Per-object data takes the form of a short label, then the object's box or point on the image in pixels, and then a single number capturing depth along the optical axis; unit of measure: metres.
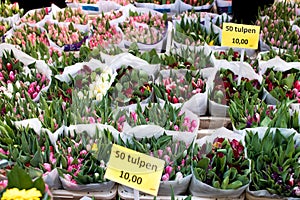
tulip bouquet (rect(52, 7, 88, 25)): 3.50
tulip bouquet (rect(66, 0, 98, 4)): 3.94
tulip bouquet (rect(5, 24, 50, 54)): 2.95
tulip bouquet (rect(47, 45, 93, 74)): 2.69
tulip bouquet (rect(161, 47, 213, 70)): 2.67
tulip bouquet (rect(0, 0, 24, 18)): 3.64
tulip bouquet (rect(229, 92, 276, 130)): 2.15
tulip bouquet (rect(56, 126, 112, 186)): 1.87
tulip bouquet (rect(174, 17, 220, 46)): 3.00
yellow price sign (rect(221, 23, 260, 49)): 2.32
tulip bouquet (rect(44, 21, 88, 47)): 3.20
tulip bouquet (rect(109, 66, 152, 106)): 2.37
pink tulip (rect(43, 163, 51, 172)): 1.89
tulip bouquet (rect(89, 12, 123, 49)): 3.04
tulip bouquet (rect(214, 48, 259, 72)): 2.74
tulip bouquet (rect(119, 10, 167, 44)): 3.18
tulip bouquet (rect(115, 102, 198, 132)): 2.09
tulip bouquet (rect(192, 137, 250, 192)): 1.83
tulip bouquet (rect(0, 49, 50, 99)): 2.48
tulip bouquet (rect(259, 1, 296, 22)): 3.36
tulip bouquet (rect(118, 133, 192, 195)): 1.87
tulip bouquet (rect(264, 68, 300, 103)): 2.39
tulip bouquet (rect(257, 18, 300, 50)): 2.99
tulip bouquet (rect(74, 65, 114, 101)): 2.33
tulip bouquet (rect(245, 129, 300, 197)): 1.81
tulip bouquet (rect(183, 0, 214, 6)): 3.81
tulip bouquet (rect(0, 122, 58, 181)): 1.90
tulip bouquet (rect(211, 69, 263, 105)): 2.40
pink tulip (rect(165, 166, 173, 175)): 1.88
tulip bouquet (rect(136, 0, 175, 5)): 3.84
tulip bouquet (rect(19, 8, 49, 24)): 3.51
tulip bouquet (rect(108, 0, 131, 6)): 3.91
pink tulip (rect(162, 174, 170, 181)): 1.85
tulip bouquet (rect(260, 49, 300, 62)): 2.72
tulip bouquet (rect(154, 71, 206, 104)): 2.38
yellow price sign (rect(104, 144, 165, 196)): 1.47
